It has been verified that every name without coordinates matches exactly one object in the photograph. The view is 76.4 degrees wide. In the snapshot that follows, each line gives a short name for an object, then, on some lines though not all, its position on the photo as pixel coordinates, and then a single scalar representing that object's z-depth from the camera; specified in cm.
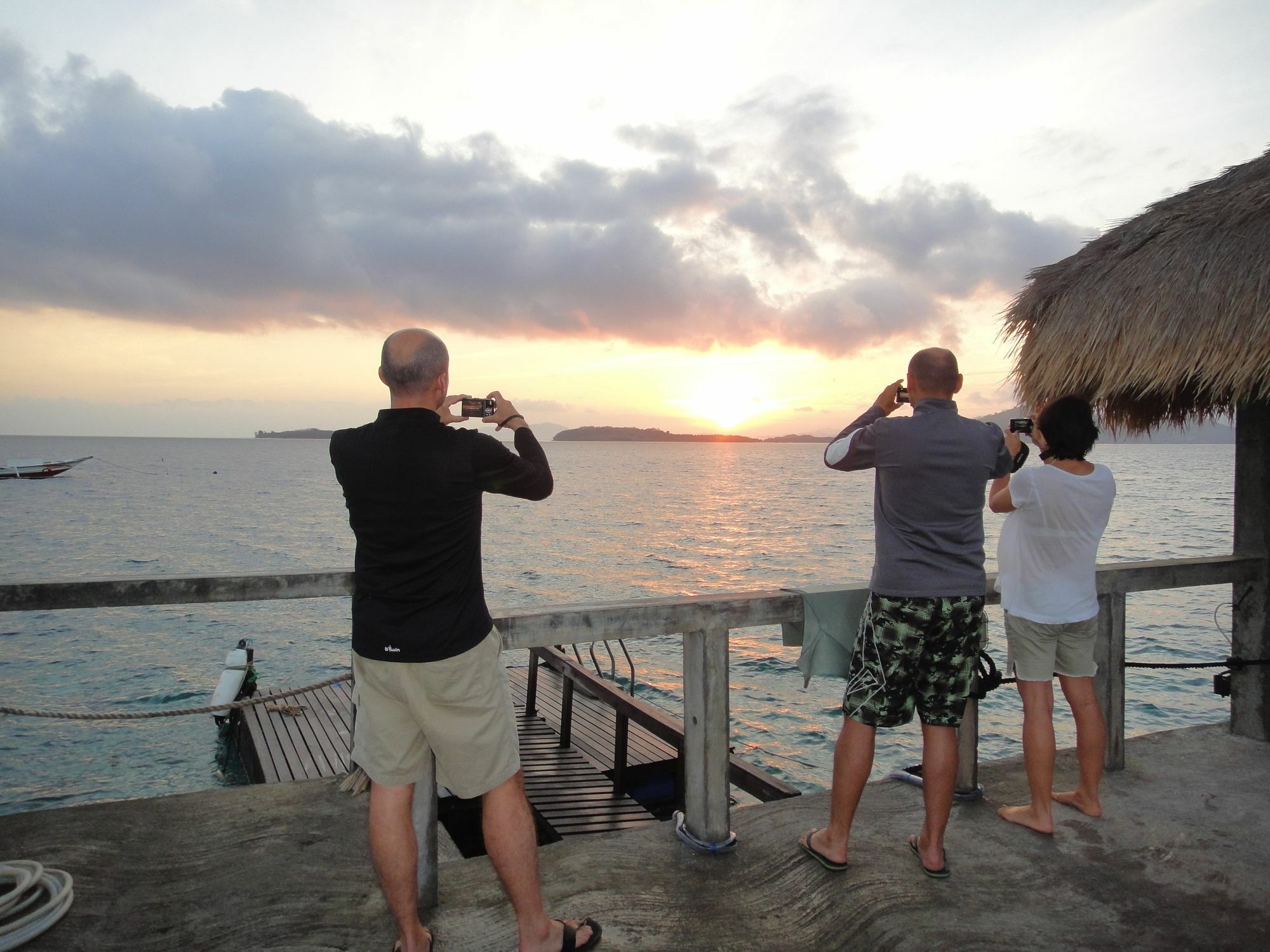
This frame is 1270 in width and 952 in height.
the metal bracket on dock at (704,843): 330
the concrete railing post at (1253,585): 471
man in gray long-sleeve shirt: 307
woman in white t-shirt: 345
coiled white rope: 259
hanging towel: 344
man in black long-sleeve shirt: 246
